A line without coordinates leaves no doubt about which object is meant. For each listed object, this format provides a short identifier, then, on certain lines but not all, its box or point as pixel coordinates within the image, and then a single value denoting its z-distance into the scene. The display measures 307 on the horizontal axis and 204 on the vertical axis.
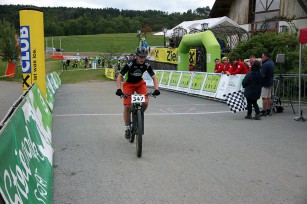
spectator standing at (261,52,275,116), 10.98
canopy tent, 25.48
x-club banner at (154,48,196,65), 28.33
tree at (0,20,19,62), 38.81
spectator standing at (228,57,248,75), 14.23
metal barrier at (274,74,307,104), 13.11
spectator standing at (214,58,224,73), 16.66
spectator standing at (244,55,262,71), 12.45
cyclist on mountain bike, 6.82
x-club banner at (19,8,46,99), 9.69
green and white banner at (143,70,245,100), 14.62
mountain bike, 6.29
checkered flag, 11.29
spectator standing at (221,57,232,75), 15.23
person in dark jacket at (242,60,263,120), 10.52
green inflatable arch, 18.86
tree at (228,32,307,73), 16.28
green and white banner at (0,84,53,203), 2.80
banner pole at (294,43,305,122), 10.21
